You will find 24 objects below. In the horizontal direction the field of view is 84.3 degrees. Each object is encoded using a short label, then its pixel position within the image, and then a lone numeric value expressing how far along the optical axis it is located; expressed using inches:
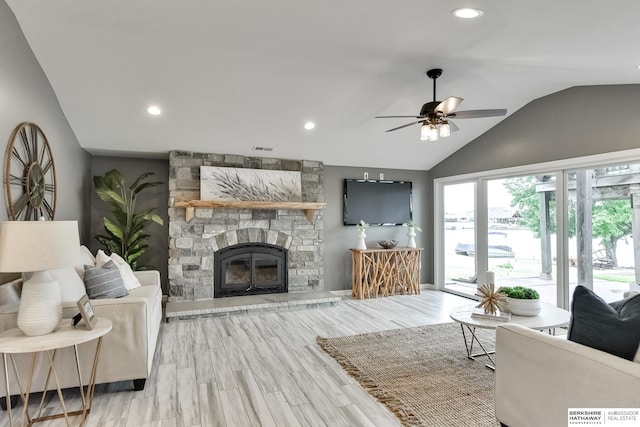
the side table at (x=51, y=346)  77.4
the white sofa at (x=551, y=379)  58.1
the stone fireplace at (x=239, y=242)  196.7
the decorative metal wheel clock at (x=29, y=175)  105.9
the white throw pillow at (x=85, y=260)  126.8
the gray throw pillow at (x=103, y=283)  118.0
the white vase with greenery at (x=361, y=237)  226.2
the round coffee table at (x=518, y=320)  106.7
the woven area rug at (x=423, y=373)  92.2
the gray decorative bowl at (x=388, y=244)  230.4
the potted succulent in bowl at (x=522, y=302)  115.2
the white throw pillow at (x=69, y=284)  105.3
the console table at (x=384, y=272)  223.8
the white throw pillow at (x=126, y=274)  142.4
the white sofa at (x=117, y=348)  96.9
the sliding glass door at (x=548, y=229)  148.9
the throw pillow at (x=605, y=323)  60.4
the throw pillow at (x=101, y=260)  138.4
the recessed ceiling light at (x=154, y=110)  156.1
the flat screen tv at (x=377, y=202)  235.8
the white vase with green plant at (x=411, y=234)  241.0
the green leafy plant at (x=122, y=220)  181.2
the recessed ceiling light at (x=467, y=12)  93.0
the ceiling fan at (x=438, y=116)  129.3
